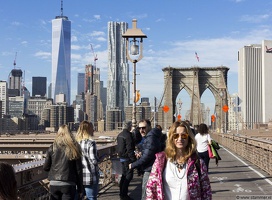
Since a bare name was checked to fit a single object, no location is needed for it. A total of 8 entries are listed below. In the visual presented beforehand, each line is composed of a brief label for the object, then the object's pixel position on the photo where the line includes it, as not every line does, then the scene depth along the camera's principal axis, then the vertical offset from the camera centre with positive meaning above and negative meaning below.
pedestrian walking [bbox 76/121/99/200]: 7.07 -0.66
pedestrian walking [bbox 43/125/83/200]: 5.93 -0.64
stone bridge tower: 88.69 +6.77
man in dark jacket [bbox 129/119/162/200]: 7.38 -0.54
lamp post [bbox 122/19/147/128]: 19.05 +2.94
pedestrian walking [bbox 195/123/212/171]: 11.53 -0.63
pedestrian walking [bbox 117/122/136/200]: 9.52 -0.75
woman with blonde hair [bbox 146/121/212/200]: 4.09 -0.51
